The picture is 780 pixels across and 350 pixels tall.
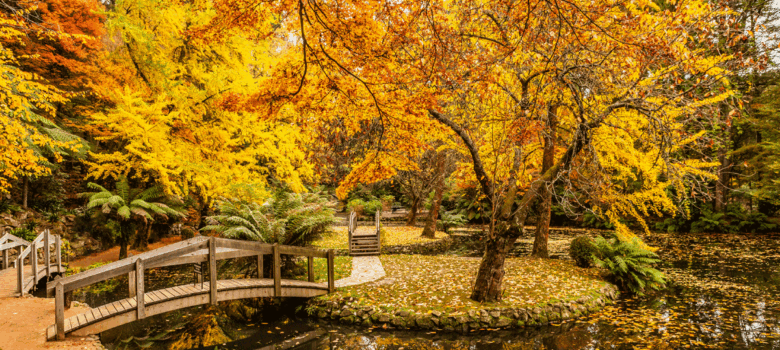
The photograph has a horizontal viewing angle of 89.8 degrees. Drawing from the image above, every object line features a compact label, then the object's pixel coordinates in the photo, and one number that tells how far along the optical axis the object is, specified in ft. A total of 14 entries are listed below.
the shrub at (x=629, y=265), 29.78
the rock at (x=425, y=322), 23.17
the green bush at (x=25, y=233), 39.29
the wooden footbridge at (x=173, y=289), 18.25
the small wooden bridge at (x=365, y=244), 46.01
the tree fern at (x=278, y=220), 27.30
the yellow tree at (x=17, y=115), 24.16
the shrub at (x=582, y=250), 34.73
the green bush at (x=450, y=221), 76.38
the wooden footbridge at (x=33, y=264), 24.80
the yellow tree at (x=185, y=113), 35.17
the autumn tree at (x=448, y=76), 19.01
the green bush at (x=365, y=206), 94.84
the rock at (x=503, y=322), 23.22
